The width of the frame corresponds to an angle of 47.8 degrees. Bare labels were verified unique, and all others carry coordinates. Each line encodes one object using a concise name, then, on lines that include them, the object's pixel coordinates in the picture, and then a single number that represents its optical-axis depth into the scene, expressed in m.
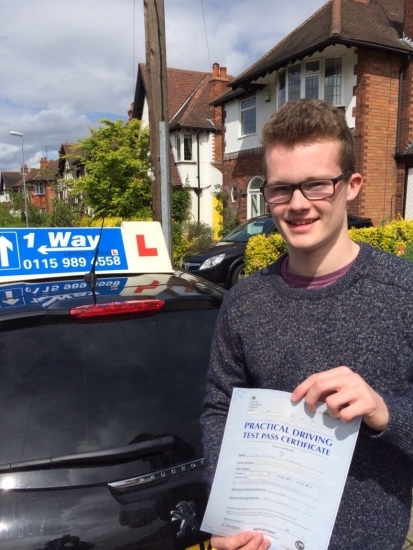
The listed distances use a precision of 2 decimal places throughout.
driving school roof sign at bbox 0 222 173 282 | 2.31
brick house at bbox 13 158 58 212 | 52.95
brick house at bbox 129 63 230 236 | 22.25
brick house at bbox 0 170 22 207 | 71.94
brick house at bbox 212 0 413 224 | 13.08
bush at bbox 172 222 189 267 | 12.25
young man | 1.14
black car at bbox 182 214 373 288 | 8.76
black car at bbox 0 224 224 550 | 1.43
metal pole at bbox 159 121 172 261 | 5.87
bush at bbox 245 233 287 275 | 7.27
